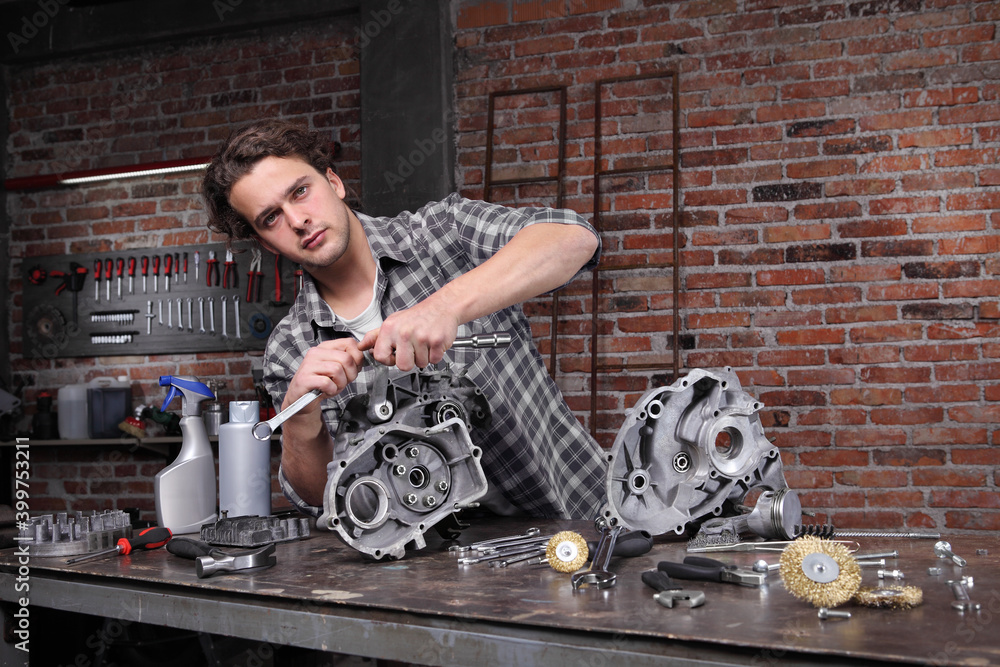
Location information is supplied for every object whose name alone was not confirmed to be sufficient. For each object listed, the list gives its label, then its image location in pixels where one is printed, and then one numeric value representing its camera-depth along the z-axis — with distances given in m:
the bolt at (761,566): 1.13
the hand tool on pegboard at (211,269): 4.38
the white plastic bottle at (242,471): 1.94
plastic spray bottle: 1.92
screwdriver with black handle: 1.62
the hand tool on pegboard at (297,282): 4.18
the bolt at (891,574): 1.11
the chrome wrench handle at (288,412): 1.47
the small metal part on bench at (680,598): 1.00
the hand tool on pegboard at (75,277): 4.61
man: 1.65
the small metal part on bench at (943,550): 1.23
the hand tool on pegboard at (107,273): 4.59
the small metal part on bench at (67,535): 1.61
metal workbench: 0.86
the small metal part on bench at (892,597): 0.96
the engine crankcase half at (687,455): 1.42
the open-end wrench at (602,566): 1.14
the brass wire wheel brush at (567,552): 1.23
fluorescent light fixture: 4.38
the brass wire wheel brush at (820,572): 0.96
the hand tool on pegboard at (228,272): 4.34
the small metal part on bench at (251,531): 1.60
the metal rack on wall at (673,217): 3.72
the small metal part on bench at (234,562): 1.32
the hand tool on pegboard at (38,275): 4.67
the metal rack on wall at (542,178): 3.87
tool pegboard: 4.32
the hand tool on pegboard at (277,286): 4.24
